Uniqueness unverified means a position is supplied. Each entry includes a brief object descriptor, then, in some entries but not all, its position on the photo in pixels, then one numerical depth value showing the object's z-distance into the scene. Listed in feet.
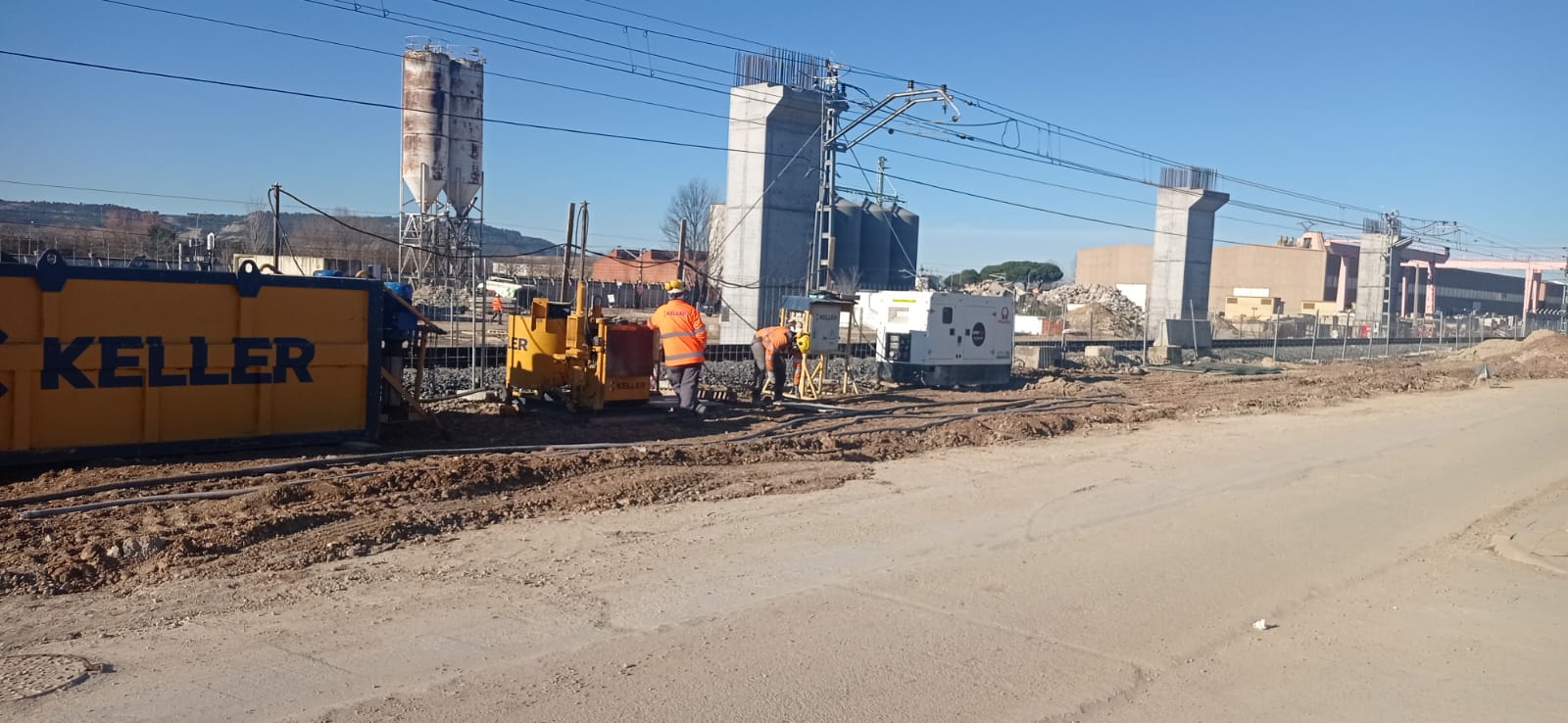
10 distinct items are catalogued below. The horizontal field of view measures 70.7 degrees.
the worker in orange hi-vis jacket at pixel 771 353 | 61.16
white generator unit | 78.43
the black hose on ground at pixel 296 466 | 27.32
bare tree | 217.97
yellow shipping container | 30.09
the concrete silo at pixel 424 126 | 165.99
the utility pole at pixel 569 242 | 49.94
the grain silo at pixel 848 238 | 193.47
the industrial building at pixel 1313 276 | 279.49
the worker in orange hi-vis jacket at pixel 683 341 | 48.57
